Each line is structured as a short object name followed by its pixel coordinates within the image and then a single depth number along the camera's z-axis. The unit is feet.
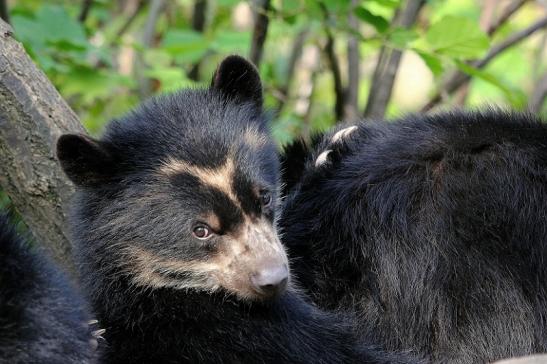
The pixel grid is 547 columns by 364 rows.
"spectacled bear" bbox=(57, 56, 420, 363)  29.22
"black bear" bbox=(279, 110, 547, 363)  30.58
